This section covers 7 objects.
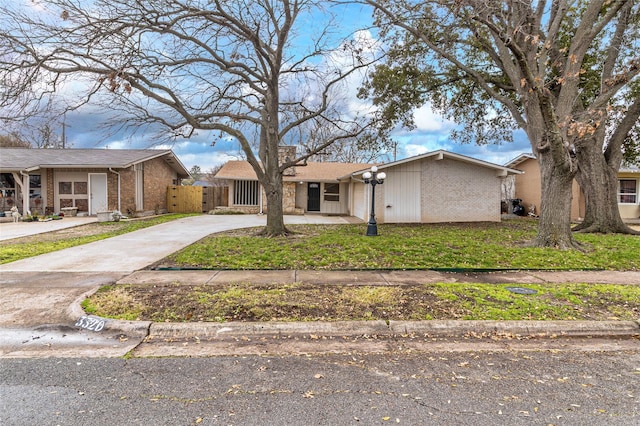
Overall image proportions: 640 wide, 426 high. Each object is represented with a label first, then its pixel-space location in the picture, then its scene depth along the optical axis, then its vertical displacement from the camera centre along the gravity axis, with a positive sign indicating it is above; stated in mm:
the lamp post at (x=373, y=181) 12195 +970
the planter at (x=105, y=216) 17203 -398
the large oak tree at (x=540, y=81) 8711 +4610
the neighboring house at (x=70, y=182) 18531 +1472
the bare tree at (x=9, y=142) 31922 +6298
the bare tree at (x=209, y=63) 8367 +3973
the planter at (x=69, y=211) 19062 -155
